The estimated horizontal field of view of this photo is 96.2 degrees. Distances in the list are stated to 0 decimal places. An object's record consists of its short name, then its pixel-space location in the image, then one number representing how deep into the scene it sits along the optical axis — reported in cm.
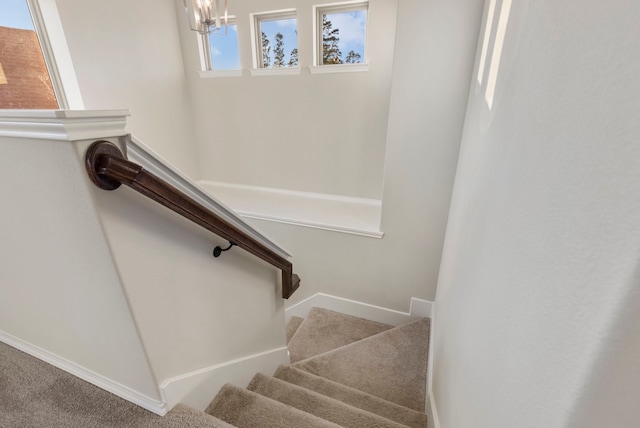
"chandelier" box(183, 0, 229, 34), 198
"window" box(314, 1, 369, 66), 281
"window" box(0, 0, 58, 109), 217
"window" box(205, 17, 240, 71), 332
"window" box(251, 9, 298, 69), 308
